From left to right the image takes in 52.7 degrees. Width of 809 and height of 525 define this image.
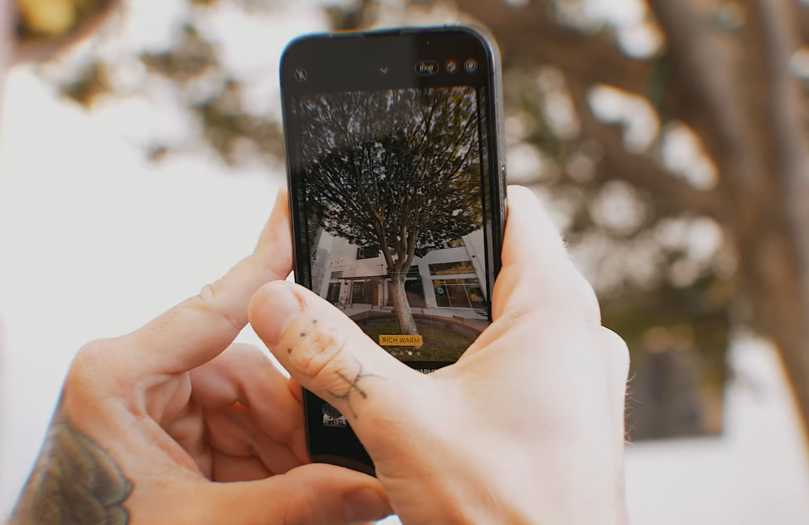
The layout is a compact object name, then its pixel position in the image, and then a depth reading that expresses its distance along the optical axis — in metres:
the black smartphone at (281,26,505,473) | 0.45
